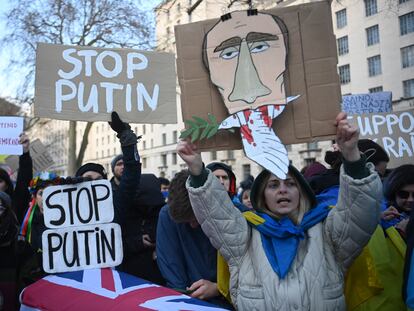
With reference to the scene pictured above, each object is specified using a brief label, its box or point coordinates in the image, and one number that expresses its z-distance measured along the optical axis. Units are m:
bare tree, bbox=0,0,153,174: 15.30
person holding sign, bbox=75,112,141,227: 2.89
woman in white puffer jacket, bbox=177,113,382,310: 2.03
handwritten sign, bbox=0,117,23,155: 4.72
